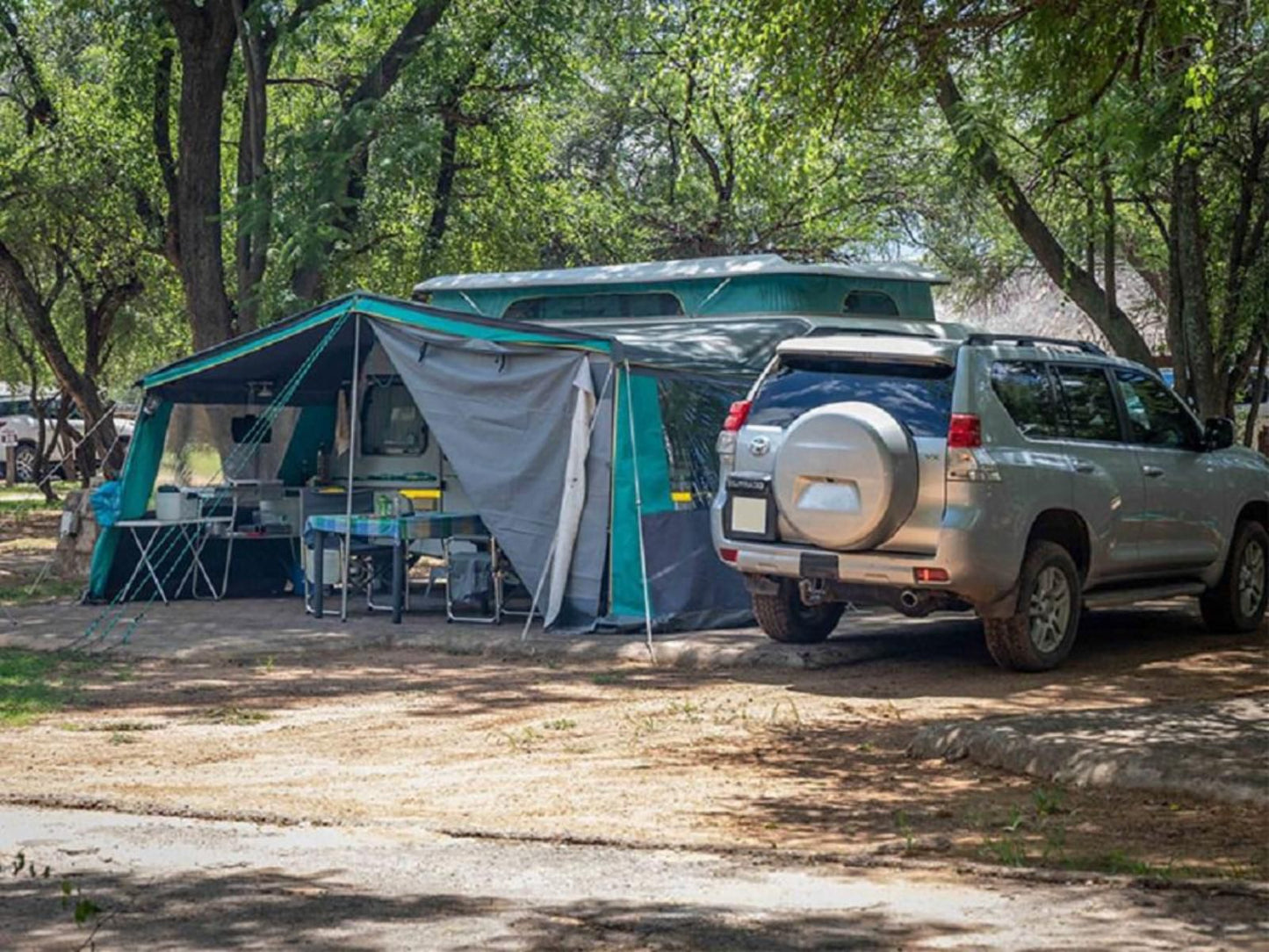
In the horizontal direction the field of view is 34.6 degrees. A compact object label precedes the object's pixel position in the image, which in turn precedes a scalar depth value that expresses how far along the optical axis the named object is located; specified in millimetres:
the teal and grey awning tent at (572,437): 13656
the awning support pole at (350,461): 14464
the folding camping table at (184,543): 16297
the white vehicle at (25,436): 41438
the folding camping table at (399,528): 14523
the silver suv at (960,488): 11133
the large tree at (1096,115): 12289
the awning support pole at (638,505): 13461
